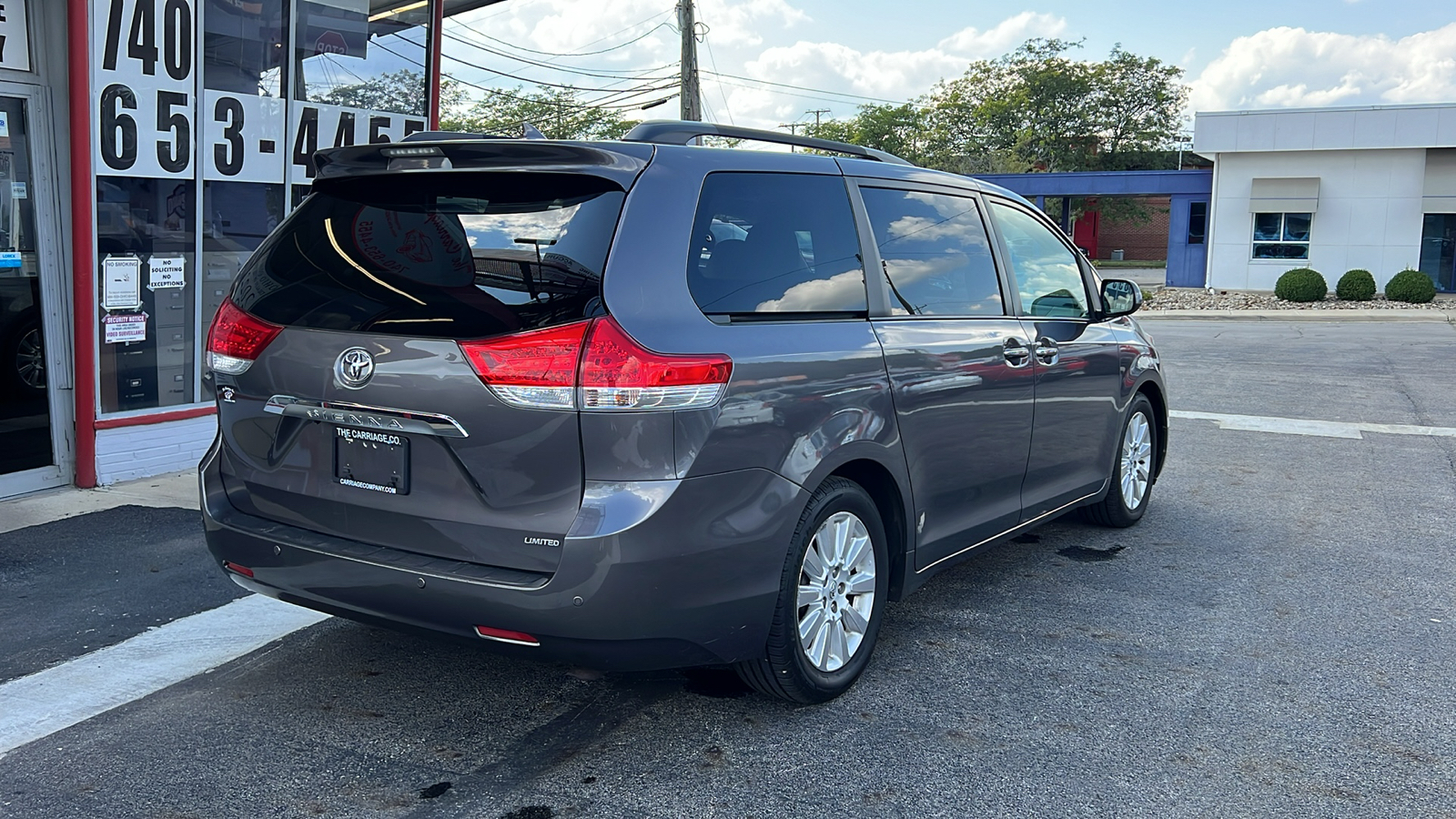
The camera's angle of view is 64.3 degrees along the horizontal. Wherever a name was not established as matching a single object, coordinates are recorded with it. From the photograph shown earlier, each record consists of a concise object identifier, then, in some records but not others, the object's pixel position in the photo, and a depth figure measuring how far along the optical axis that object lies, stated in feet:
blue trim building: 122.11
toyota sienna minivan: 10.25
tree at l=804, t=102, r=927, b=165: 231.30
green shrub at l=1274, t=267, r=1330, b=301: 98.43
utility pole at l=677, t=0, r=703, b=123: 100.94
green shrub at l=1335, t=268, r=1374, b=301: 99.71
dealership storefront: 21.40
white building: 107.96
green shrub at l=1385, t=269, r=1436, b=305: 97.19
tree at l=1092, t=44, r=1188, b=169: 200.34
